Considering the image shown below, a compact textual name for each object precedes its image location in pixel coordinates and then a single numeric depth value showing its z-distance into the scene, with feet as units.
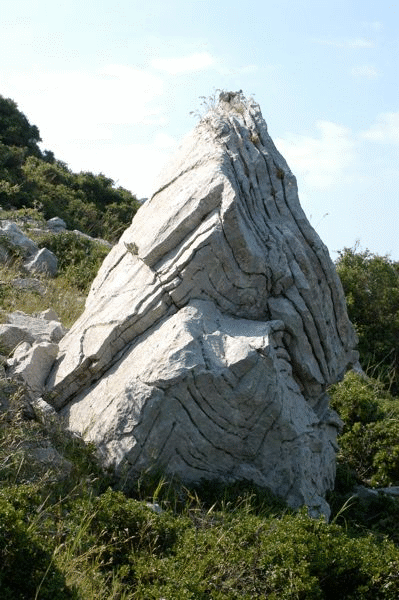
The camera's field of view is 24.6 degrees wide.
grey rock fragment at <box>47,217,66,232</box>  64.28
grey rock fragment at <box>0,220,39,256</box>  50.60
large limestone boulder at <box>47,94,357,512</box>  30.40
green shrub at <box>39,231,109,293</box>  51.19
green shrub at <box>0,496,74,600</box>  20.20
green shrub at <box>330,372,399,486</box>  39.22
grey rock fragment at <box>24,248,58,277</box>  49.37
